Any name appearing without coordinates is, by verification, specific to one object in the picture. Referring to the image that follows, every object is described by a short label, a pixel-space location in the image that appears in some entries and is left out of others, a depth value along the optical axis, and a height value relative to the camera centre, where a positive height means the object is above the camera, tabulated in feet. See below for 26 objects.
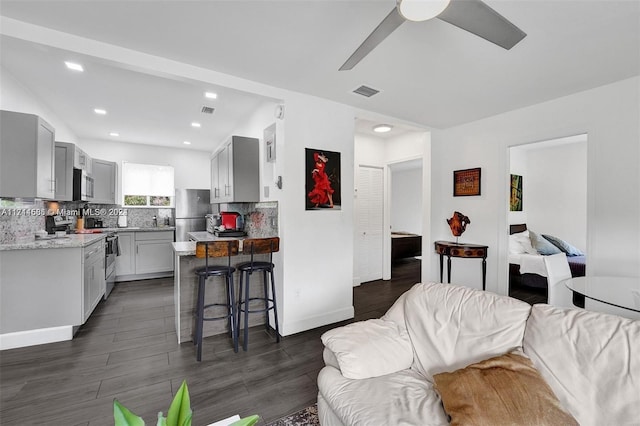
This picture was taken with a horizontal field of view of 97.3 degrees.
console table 12.42 -1.74
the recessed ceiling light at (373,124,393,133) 14.75 +4.52
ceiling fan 4.37 +3.24
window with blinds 19.10 +1.78
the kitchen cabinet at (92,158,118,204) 16.90 +1.80
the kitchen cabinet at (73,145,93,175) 13.17 +2.51
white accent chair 8.46 -2.03
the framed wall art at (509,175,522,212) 18.31 +1.29
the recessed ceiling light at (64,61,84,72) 8.69 +4.54
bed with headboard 14.29 -2.32
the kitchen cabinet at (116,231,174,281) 16.99 -2.80
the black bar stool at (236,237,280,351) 9.20 -1.94
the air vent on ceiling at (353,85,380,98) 9.86 +4.35
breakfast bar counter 9.42 -2.78
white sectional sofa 3.66 -2.38
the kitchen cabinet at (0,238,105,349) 8.91 -2.78
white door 16.81 -0.73
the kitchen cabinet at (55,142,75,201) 12.21 +1.75
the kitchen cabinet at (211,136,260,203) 12.37 +1.85
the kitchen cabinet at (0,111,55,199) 8.89 +1.78
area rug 5.86 -4.41
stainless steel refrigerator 18.80 +0.05
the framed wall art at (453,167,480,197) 13.16 +1.48
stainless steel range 13.67 -2.49
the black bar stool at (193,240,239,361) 8.64 -1.95
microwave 13.65 +1.27
